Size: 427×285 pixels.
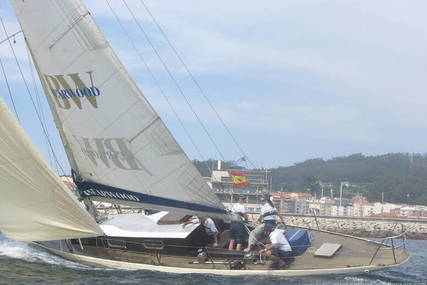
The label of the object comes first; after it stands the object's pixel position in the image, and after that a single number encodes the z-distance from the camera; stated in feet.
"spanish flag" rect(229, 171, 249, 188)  254.80
